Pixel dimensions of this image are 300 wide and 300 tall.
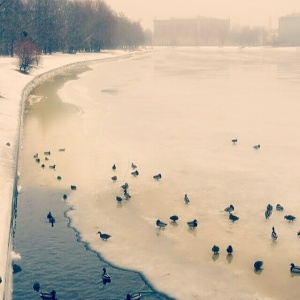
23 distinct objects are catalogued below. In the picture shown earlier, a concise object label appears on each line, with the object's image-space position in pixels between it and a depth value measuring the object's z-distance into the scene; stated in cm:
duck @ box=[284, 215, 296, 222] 1822
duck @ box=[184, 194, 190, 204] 2020
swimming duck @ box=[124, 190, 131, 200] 2116
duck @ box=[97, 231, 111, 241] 1702
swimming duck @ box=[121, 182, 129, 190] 2183
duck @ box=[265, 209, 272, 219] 1869
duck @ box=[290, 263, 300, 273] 1462
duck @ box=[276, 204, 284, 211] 1920
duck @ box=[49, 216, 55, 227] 1842
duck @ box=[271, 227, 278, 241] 1686
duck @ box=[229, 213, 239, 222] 1830
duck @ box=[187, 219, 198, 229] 1775
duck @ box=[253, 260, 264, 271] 1480
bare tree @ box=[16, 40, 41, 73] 7593
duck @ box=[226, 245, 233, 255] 1576
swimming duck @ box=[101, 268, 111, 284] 1409
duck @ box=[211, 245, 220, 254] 1580
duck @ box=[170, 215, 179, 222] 1836
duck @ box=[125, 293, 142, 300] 1293
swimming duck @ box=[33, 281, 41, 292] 1353
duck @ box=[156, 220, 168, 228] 1780
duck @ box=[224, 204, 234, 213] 1905
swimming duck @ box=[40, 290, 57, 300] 1298
